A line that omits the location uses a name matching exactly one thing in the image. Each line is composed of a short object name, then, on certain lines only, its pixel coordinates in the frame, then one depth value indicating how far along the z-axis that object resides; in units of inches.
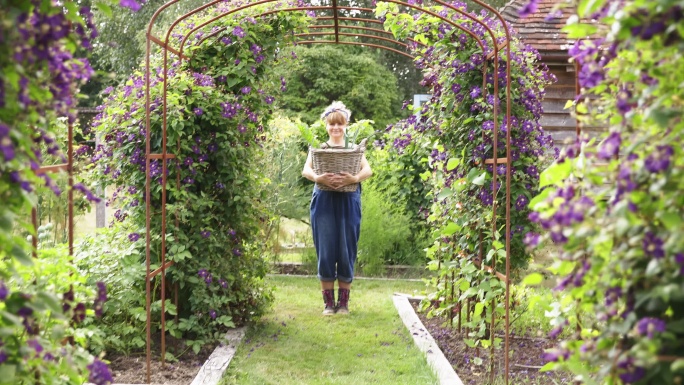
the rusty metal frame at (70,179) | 89.7
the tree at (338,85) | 819.4
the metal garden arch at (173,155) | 155.3
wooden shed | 316.8
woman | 252.8
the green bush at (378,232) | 354.3
